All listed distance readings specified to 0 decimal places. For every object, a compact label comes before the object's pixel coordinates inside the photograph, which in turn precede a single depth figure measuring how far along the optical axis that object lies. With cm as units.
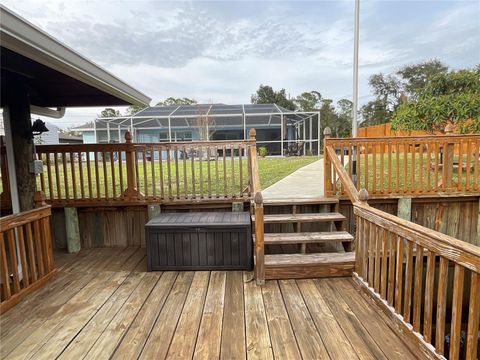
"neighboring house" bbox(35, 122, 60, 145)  1860
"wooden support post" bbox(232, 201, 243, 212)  416
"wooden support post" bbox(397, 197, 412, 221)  417
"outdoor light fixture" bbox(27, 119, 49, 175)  336
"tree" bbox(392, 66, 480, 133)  702
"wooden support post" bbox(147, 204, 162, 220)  418
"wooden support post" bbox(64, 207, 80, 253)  414
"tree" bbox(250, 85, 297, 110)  3328
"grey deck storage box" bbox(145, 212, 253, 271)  333
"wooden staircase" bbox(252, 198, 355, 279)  308
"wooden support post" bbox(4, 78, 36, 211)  317
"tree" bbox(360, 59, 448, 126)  2264
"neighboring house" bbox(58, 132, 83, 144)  2569
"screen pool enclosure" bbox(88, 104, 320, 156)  1498
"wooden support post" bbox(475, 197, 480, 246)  424
